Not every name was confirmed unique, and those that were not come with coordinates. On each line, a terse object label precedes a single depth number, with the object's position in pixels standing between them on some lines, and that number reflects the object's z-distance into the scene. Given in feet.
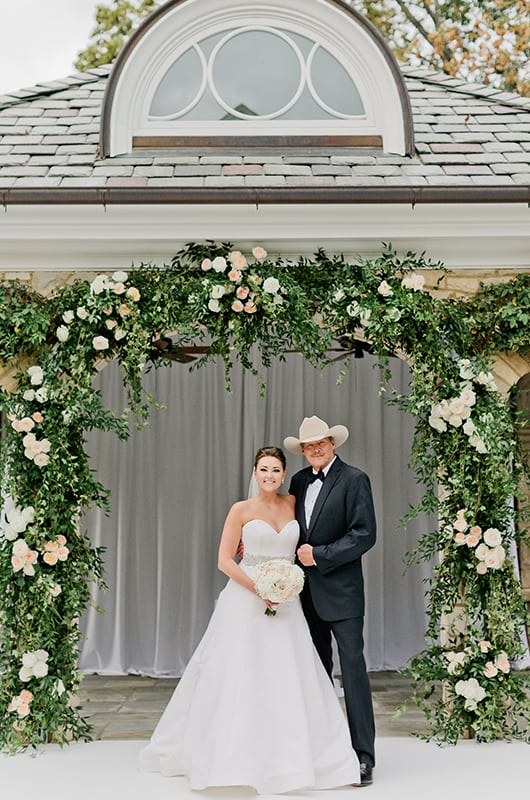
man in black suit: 15.75
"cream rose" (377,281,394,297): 17.71
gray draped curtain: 25.99
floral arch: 17.37
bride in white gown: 14.73
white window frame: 20.66
